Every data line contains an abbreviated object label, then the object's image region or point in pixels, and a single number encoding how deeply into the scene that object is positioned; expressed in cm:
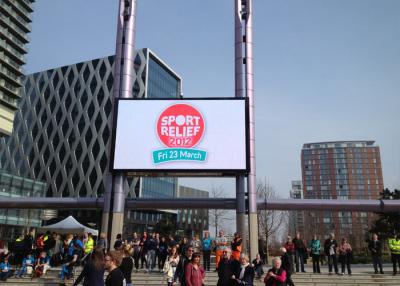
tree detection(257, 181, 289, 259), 4264
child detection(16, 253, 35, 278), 1645
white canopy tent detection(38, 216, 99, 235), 2856
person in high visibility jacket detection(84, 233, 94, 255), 1717
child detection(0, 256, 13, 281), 1562
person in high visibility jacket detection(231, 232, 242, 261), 1653
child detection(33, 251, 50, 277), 1622
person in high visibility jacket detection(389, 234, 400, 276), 1717
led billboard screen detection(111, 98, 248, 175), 2058
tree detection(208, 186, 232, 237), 5956
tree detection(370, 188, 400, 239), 3472
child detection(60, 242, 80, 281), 1527
